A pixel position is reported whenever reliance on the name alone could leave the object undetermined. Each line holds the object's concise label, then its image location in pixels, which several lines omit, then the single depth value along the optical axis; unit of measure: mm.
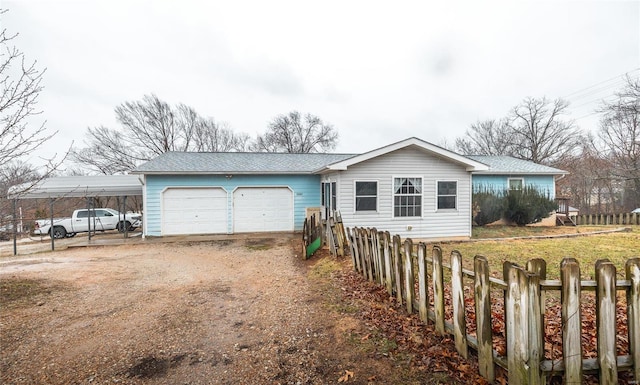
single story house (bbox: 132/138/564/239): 10445
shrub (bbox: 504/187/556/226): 13703
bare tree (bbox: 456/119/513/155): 33000
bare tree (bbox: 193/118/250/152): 30031
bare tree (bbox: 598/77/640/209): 15078
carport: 12492
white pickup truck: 14945
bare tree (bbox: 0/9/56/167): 3820
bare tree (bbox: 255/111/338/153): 35250
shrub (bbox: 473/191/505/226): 13758
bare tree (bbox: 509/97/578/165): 28062
